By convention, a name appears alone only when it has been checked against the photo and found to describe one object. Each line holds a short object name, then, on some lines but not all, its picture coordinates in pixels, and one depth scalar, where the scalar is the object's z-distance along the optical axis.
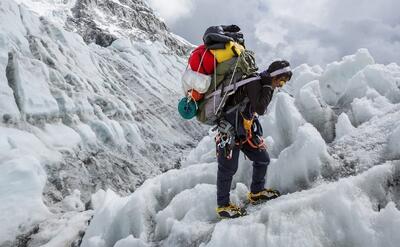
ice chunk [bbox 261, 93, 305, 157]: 7.27
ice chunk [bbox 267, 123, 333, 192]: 4.90
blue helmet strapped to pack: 4.71
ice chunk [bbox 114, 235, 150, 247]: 5.28
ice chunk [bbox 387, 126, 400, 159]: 4.50
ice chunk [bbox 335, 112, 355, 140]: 6.10
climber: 4.39
